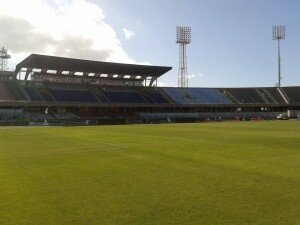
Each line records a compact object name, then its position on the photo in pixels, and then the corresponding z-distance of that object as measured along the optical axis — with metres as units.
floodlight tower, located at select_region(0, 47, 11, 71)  78.15
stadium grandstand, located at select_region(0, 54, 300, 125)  58.39
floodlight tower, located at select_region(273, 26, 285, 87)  81.35
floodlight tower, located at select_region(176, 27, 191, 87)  78.88
